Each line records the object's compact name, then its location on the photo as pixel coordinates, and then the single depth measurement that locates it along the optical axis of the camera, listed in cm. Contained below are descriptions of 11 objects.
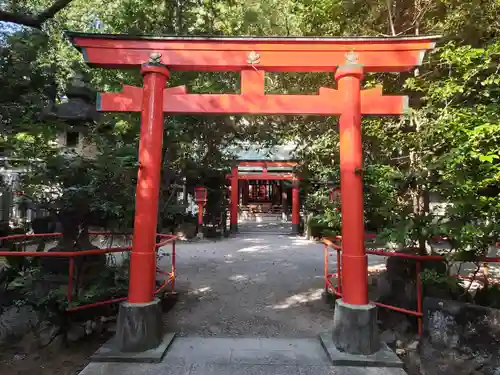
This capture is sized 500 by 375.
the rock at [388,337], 418
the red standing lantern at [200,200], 1427
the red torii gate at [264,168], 1614
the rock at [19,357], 389
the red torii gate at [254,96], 378
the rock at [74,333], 410
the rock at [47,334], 407
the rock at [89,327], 416
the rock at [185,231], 1395
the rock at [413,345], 395
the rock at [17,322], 422
